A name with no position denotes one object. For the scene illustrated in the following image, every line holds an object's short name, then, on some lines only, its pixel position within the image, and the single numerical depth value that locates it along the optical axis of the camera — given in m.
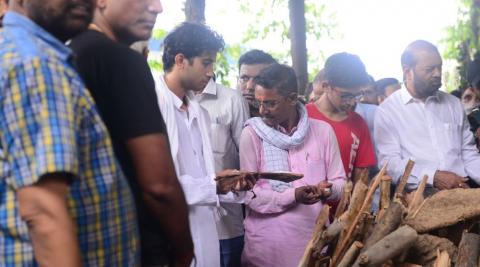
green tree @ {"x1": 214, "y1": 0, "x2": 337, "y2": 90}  15.03
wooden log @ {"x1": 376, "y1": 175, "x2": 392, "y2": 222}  3.64
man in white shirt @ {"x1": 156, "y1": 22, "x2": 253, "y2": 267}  3.15
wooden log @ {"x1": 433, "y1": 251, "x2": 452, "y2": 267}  3.04
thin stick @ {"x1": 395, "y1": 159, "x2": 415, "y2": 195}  3.86
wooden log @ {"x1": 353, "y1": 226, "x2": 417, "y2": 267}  2.95
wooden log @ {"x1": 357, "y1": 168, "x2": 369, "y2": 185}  3.86
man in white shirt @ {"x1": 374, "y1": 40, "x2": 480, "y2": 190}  4.82
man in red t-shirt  4.56
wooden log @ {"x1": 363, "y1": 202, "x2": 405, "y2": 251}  3.16
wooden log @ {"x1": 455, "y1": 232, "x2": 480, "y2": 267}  3.10
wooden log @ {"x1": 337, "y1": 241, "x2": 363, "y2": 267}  3.08
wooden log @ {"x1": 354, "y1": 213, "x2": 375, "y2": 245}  3.35
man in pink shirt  3.82
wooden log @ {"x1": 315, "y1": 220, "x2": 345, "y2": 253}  3.31
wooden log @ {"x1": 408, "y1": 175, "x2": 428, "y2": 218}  3.47
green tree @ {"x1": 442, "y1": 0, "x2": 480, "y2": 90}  15.29
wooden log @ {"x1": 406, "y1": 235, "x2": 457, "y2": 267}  3.17
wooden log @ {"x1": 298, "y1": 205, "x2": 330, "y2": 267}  3.26
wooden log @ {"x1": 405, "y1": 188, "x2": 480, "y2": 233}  3.26
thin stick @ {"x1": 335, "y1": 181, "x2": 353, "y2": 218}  3.65
